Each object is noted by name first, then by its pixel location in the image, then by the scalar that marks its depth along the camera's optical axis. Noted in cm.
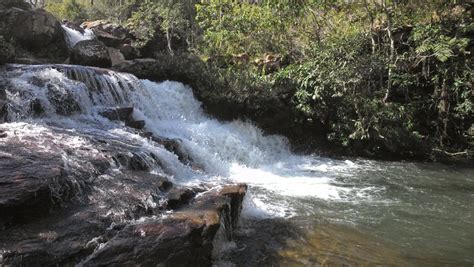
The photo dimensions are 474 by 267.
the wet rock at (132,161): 747
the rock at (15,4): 1629
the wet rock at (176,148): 1002
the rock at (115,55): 1828
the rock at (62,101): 1046
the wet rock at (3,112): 912
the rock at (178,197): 632
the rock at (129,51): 2006
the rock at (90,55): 1578
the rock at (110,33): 2059
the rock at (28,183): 506
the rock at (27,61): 1315
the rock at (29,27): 1515
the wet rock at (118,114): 1096
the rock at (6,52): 1206
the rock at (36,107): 987
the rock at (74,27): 2070
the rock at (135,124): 1111
